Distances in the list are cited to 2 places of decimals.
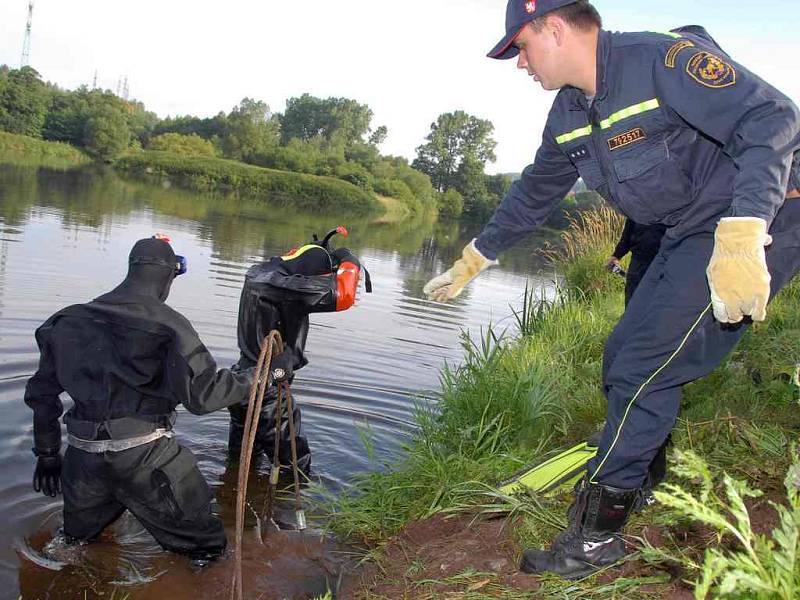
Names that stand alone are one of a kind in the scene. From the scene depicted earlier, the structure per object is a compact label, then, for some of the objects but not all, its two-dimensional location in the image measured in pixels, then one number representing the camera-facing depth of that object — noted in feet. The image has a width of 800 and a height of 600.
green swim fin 11.32
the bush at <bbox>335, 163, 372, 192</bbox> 197.77
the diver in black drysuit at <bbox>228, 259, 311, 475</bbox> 14.90
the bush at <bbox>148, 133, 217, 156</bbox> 194.29
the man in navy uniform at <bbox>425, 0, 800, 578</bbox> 8.01
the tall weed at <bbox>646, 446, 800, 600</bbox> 4.39
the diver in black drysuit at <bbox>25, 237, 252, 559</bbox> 10.34
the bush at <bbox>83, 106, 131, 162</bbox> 175.52
